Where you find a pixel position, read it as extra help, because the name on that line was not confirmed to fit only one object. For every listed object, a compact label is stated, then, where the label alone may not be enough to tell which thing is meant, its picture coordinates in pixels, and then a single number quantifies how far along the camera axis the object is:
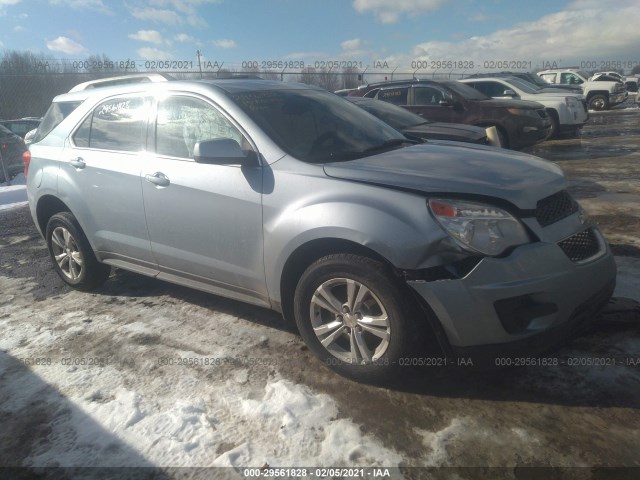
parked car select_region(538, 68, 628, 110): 23.95
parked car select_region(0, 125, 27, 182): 11.05
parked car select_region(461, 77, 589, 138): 12.47
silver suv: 2.45
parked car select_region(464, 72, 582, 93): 16.51
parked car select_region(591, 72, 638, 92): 31.21
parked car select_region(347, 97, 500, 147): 6.57
